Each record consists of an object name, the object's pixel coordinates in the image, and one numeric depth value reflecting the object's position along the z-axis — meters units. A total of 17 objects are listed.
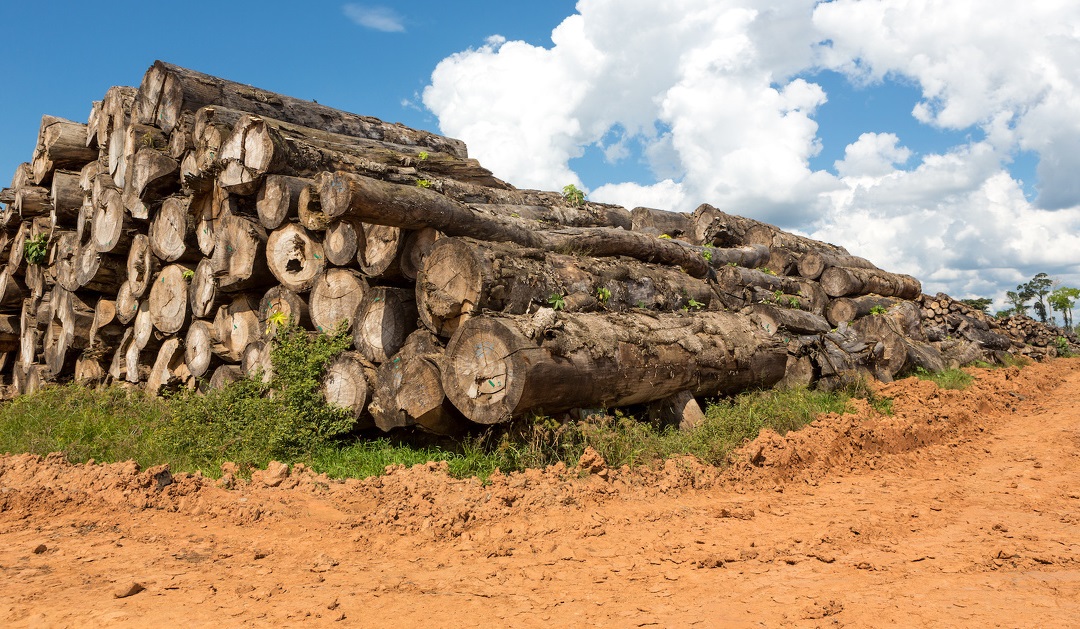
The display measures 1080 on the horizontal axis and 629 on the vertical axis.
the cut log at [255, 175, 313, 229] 7.45
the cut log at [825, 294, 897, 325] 14.34
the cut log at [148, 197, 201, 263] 8.74
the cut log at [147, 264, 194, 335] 8.84
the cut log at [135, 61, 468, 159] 9.25
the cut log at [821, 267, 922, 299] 14.87
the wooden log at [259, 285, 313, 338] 7.28
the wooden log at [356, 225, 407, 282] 6.71
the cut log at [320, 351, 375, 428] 6.66
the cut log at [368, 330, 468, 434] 6.06
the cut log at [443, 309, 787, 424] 5.52
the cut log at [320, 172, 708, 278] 6.09
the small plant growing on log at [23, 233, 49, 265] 12.16
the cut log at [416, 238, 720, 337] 6.11
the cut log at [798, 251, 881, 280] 15.34
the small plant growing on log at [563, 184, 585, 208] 11.30
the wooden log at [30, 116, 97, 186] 11.84
